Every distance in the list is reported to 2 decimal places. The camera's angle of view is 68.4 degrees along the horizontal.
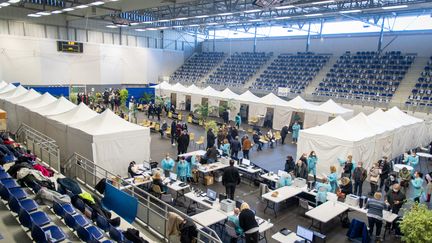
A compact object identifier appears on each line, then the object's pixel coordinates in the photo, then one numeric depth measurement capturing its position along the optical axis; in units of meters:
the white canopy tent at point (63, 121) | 12.56
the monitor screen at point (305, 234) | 7.11
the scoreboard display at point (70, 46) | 30.68
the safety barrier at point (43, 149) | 10.52
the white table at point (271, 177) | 11.21
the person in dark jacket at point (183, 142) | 14.43
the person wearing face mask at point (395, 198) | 8.77
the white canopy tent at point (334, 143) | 12.45
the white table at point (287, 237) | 7.26
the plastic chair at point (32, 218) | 6.09
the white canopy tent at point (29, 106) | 15.33
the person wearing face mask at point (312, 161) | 12.22
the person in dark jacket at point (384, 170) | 11.78
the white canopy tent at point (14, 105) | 16.72
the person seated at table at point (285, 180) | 10.45
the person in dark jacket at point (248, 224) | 7.01
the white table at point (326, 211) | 8.40
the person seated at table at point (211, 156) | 12.75
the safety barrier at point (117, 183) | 6.99
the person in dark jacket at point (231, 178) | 10.02
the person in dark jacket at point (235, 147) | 14.38
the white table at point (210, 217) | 7.81
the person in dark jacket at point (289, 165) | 12.02
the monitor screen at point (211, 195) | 9.10
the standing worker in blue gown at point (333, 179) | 10.52
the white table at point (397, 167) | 12.29
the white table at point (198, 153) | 13.05
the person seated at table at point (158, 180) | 9.71
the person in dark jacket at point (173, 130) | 17.30
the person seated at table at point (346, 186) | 9.93
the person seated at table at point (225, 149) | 13.76
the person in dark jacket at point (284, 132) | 18.48
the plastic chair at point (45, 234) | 5.52
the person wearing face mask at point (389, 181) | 10.64
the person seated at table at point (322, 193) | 9.45
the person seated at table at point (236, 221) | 7.57
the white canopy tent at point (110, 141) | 11.21
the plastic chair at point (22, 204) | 6.59
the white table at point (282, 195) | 9.43
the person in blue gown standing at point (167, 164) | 11.30
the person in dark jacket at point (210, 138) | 15.03
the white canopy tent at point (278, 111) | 21.48
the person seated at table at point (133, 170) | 10.99
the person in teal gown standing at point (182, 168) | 11.34
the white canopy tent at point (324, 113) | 19.24
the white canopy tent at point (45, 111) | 13.91
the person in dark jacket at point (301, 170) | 11.27
